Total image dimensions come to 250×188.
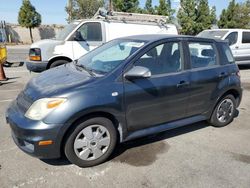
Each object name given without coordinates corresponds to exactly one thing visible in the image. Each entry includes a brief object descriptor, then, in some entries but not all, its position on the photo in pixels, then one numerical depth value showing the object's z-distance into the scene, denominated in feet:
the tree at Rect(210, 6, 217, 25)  67.76
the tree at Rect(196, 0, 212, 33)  65.35
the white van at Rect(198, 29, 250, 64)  27.99
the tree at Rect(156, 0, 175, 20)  64.99
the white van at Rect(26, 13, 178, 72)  19.60
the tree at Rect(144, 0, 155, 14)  67.83
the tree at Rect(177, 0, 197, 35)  63.99
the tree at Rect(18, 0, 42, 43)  75.92
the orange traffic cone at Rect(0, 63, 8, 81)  20.95
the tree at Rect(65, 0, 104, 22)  75.32
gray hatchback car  7.70
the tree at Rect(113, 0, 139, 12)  62.63
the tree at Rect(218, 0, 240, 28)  69.71
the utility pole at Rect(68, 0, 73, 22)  67.21
